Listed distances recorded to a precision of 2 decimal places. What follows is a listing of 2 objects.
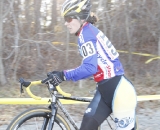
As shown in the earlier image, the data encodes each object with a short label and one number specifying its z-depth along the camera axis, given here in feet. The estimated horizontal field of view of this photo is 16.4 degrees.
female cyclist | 17.59
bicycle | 18.46
